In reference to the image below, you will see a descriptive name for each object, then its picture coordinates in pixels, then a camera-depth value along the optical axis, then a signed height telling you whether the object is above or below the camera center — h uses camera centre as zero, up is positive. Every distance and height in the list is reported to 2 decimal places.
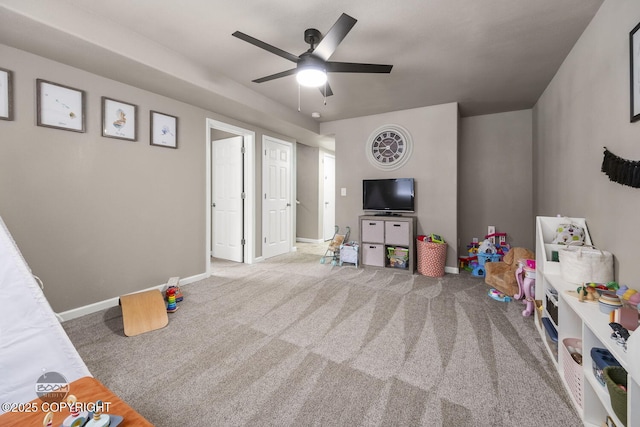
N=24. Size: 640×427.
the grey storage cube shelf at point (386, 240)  3.75 -0.40
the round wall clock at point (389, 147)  4.05 +1.00
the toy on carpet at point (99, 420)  0.72 -0.57
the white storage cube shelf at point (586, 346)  0.89 -0.61
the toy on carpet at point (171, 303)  2.51 -0.86
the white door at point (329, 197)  6.36 +0.35
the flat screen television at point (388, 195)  3.92 +0.26
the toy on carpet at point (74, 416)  0.73 -0.58
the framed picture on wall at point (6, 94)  2.02 +0.87
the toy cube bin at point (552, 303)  1.73 -0.61
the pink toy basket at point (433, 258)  3.56 -0.61
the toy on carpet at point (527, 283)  2.36 -0.66
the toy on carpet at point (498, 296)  2.71 -0.85
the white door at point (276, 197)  4.54 +0.26
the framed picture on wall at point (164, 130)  2.94 +0.91
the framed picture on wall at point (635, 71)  1.42 +0.76
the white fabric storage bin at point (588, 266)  1.64 -0.33
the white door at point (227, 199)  4.29 +0.20
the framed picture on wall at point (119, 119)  2.56 +0.89
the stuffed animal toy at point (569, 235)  2.04 -0.17
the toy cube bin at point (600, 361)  1.16 -0.65
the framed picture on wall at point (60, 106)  2.19 +0.88
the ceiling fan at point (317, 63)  1.84 +1.14
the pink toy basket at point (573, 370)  1.32 -0.81
